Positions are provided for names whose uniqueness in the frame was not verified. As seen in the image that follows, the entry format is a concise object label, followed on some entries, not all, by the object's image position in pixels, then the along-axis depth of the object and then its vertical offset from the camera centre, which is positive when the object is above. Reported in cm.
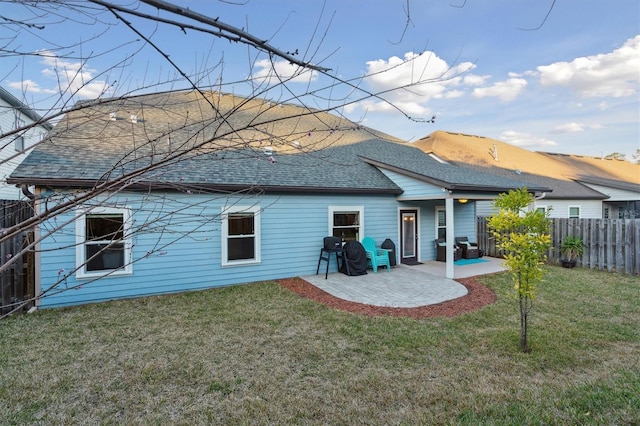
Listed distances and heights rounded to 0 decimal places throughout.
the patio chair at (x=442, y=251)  1125 -130
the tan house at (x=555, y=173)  1658 +248
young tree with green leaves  424 -41
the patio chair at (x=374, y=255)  951 -123
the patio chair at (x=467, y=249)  1161 -127
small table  883 -119
